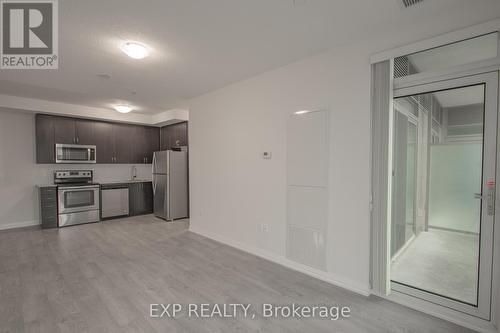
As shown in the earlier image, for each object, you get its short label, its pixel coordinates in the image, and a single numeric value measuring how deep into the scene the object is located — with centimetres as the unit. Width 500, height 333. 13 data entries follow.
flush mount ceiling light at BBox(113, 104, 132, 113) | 535
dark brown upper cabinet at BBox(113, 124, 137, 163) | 643
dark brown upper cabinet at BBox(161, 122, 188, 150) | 633
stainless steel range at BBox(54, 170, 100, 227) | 530
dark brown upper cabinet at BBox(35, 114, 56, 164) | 531
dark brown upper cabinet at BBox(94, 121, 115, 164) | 609
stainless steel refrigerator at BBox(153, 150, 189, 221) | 579
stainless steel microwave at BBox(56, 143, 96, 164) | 548
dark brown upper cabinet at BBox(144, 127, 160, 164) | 704
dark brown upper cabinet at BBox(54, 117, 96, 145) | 549
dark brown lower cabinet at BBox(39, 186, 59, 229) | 511
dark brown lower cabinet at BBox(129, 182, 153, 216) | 642
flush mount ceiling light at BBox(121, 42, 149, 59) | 266
